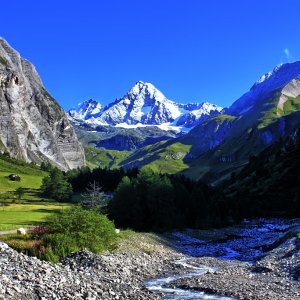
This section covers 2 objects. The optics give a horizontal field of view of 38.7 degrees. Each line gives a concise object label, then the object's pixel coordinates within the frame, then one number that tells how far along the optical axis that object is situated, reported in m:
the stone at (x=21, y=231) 57.68
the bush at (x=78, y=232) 47.53
